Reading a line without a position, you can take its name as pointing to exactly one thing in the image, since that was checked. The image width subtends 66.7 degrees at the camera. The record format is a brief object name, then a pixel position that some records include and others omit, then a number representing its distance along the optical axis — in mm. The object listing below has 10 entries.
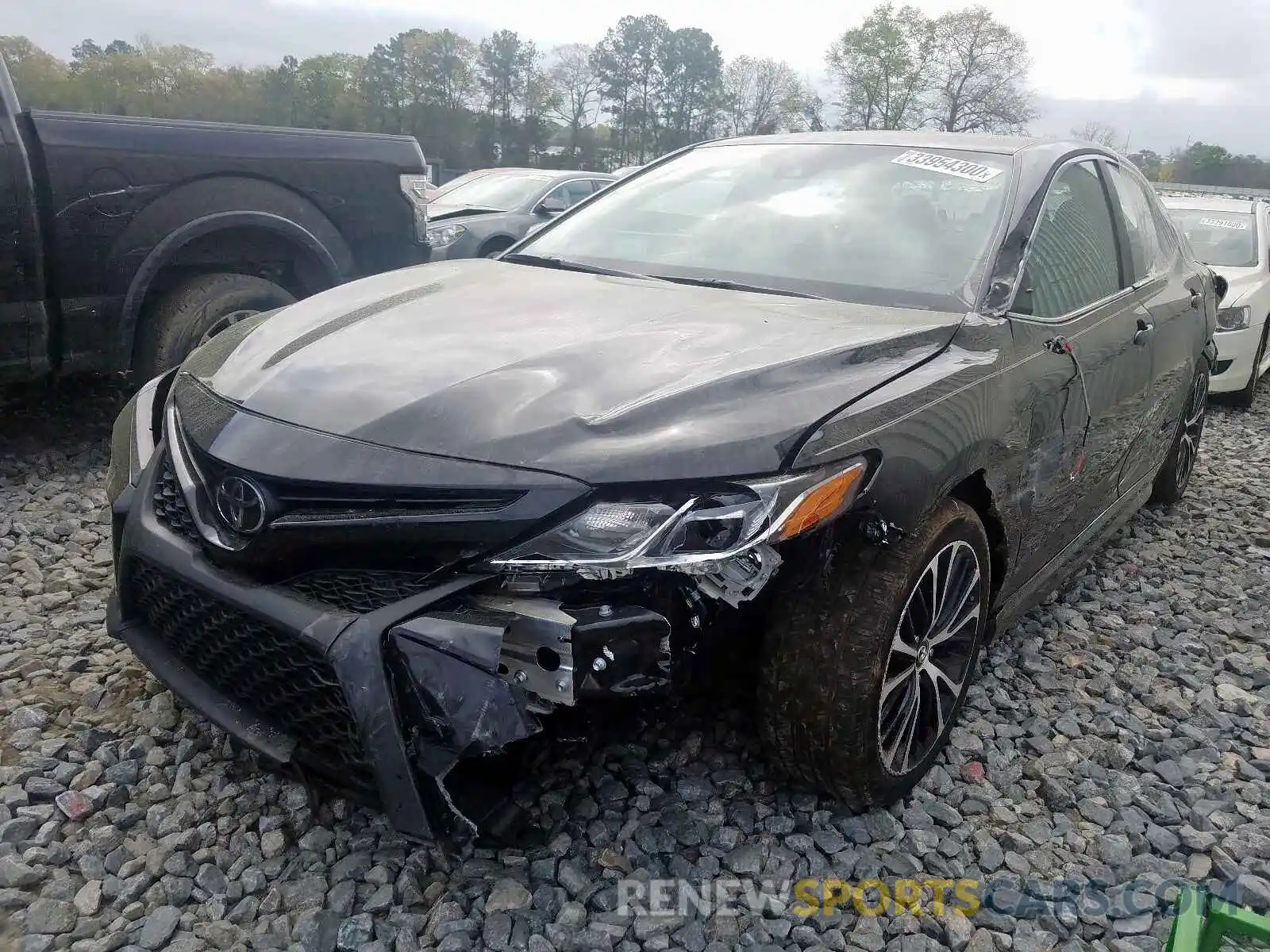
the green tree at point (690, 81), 69188
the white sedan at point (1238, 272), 6953
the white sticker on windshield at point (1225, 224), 8087
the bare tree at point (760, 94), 69375
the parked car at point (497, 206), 9188
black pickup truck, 4117
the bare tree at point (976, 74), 63500
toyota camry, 1774
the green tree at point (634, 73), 66500
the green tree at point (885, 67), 67625
